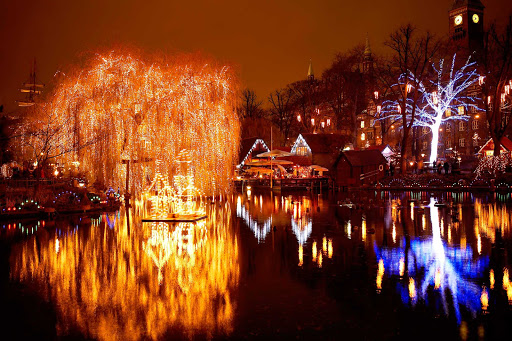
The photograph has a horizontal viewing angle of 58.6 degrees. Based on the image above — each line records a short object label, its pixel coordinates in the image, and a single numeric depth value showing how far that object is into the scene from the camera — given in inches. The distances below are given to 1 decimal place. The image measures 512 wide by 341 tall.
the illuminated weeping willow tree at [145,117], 981.2
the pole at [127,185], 1034.6
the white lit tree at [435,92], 2033.5
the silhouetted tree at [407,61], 1936.9
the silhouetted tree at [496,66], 1647.4
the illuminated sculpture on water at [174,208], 768.9
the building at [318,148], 2509.8
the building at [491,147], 1998.4
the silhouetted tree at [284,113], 3425.2
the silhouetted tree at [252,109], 3752.5
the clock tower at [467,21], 3789.4
